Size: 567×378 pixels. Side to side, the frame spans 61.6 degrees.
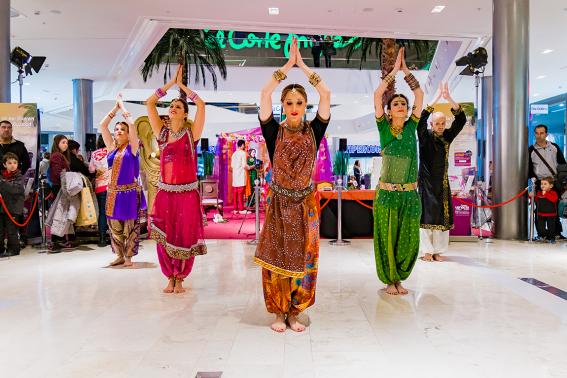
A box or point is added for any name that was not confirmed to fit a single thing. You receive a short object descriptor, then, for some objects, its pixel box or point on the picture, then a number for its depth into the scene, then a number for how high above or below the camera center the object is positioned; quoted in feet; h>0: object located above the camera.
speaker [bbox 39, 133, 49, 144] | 90.58 +8.32
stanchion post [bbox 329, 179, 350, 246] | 23.18 -2.18
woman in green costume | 12.78 -0.43
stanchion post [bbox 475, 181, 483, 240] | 24.89 -1.36
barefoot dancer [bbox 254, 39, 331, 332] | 10.02 -0.69
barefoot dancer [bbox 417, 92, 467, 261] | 18.01 -0.31
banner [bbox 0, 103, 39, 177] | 23.41 +2.93
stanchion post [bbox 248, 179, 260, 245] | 22.34 -0.93
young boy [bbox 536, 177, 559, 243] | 23.57 -1.63
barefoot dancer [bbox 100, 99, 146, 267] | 16.74 +0.03
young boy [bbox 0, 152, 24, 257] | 20.92 -0.85
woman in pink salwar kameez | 13.10 -0.21
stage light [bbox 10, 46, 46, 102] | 28.32 +7.53
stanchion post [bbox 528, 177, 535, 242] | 23.74 -1.54
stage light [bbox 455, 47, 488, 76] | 25.82 +6.51
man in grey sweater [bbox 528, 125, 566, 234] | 24.54 +0.96
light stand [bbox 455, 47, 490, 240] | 25.28 +6.32
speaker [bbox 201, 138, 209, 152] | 43.38 +3.26
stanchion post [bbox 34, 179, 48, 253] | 22.30 -1.96
